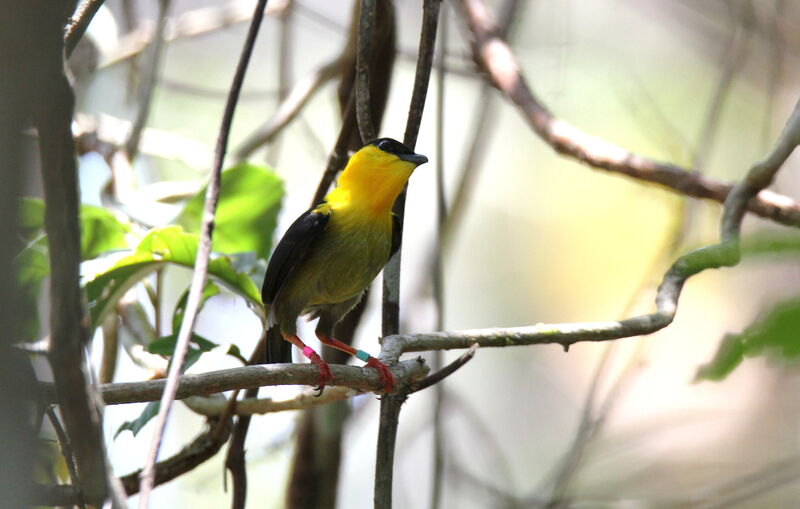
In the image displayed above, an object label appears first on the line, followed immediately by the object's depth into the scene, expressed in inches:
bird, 273.1
